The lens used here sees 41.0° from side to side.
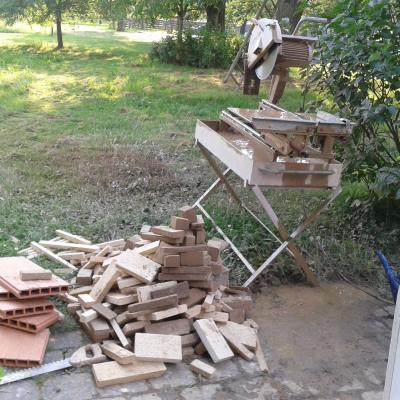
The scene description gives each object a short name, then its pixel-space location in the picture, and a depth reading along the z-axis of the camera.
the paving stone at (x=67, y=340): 3.70
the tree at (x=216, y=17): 16.94
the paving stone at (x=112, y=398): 3.25
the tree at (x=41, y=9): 17.39
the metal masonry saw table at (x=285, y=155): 4.03
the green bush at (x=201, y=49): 16.11
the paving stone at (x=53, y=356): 3.55
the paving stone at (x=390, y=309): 4.60
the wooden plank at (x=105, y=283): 3.99
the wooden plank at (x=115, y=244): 4.91
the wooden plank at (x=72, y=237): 5.14
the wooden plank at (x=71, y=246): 4.94
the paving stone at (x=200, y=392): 3.35
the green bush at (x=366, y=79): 4.96
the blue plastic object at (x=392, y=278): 4.13
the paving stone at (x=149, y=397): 3.29
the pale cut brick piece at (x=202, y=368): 3.54
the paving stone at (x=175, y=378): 3.44
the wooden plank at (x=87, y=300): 3.93
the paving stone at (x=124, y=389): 3.31
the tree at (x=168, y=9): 15.80
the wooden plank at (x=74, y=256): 4.82
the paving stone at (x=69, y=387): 3.24
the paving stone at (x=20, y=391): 3.20
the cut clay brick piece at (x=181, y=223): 4.14
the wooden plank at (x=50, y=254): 4.72
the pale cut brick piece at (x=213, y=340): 3.67
